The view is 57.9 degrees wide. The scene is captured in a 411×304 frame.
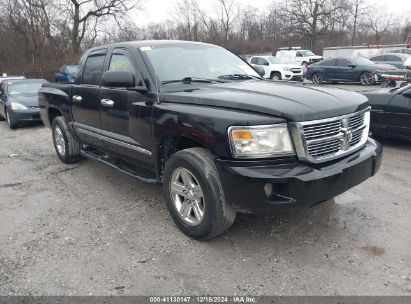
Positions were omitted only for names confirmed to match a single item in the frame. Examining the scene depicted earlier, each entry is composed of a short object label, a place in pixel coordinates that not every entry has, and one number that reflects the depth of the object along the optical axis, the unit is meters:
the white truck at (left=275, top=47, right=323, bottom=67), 28.80
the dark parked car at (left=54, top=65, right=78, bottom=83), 19.55
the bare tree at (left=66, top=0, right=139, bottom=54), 32.41
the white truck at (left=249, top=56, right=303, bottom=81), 21.35
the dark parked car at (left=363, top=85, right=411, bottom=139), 6.18
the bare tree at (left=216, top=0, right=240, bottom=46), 45.53
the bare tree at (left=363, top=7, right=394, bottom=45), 56.61
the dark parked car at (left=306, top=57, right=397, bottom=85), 17.48
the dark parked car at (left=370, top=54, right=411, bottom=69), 19.02
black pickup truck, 2.88
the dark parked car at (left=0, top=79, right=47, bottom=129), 10.26
